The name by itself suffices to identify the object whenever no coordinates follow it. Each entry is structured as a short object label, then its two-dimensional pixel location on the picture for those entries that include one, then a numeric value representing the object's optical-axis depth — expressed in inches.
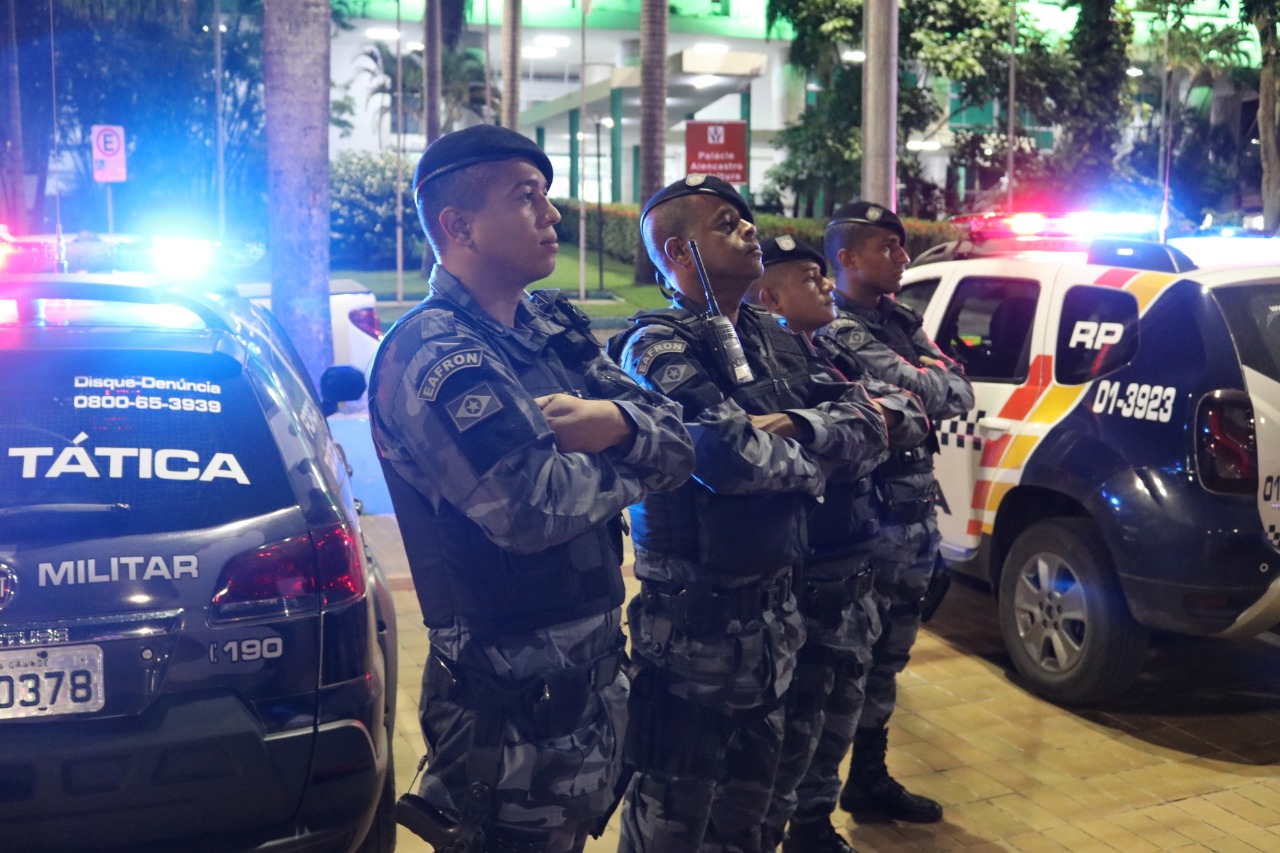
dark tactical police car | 110.2
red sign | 525.0
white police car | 183.8
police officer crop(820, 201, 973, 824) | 168.9
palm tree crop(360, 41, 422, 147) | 1639.3
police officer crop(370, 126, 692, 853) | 97.0
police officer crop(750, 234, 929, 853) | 138.3
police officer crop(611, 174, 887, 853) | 121.6
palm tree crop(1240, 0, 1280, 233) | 1270.9
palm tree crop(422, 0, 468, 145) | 1085.8
